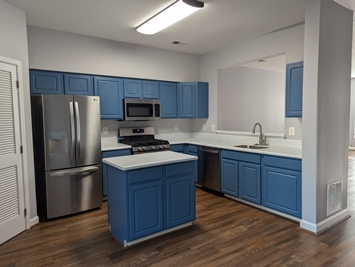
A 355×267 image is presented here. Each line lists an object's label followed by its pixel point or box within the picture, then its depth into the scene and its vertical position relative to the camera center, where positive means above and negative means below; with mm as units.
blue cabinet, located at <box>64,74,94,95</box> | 3730 +573
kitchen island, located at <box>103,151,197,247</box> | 2447 -786
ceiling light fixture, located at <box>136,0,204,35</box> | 2704 +1263
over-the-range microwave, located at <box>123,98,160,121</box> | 4246 +209
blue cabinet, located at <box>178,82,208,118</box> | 4898 +416
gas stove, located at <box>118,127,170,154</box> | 4074 -355
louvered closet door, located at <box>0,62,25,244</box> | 2660 -429
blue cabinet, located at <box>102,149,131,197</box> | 3773 -521
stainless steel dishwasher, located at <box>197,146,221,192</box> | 4070 -818
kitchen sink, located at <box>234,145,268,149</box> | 3970 -442
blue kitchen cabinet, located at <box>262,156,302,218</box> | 2953 -827
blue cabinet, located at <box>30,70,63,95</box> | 3486 +574
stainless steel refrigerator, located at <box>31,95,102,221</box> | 3186 -412
